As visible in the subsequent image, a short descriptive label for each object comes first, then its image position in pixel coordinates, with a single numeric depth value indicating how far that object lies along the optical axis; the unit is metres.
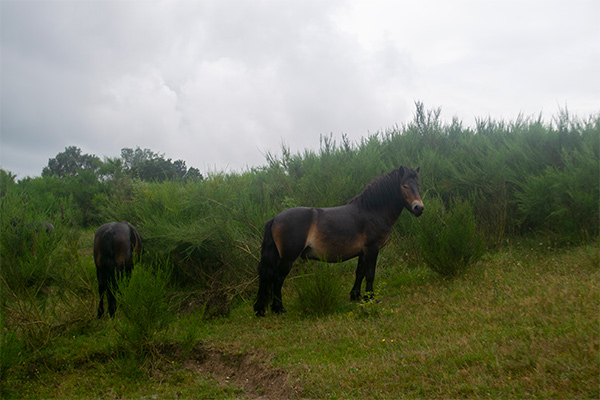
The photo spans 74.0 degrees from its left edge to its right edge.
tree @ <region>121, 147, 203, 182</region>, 33.28
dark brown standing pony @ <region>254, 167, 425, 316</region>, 6.19
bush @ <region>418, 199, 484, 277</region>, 6.80
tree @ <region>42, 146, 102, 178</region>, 53.56
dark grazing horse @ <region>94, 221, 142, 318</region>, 6.81
